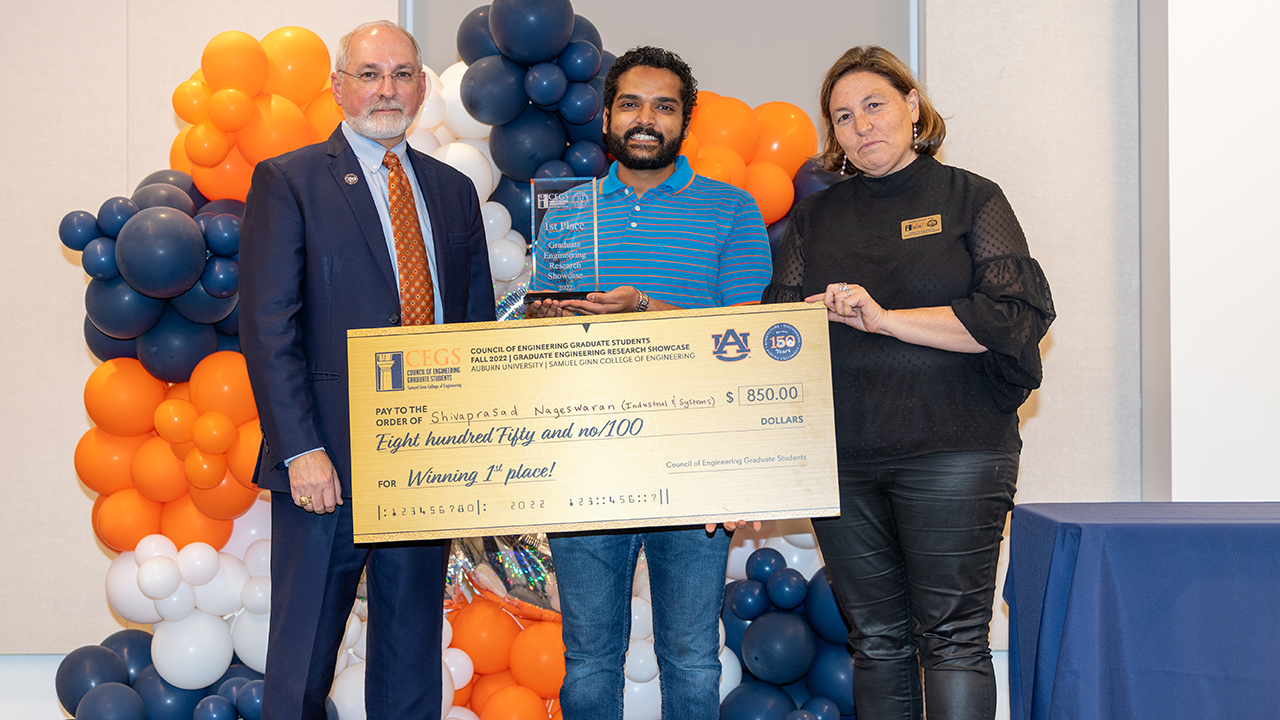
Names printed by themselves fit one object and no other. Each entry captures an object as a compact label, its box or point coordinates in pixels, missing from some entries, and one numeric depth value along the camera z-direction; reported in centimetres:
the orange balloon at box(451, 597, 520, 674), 281
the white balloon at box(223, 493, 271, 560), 288
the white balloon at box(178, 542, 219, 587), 270
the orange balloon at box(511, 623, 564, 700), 271
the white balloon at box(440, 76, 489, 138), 304
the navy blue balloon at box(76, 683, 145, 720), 267
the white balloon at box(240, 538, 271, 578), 277
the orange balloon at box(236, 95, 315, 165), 277
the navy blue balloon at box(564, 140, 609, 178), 290
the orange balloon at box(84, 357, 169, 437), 277
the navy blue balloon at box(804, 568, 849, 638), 283
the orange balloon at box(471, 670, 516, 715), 284
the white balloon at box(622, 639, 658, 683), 271
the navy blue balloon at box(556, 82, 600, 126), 284
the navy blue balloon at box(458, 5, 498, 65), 298
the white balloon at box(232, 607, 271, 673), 276
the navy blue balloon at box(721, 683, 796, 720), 279
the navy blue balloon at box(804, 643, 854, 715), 284
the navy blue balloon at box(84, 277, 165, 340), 265
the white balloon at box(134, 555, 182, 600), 266
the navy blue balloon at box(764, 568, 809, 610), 288
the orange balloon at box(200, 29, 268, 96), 276
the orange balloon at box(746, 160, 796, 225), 296
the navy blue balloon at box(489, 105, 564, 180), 288
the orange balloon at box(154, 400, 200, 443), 268
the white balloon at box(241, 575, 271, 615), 271
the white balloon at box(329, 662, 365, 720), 268
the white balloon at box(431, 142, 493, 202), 294
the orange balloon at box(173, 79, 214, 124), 281
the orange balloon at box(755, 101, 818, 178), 308
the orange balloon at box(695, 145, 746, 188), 290
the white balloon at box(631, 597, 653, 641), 275
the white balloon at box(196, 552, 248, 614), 274
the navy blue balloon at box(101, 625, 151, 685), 291
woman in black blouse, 183
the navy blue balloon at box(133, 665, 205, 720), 277
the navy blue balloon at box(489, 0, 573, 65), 274
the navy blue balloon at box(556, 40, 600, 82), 283
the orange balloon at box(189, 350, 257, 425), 265
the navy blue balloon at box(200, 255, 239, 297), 265
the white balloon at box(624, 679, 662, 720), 273
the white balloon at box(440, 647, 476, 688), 275
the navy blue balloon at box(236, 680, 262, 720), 266
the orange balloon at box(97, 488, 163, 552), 283
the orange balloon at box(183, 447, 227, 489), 266
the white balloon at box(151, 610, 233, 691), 274
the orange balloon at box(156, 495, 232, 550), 282
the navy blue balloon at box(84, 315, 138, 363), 287
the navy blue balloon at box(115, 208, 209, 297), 253
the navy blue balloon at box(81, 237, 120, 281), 265
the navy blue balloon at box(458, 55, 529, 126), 284
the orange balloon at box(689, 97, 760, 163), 302
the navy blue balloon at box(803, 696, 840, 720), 281
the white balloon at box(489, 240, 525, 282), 292
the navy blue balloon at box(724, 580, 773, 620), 292
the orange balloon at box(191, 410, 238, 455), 260
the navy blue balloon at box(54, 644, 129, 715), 278
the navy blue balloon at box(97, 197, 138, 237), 267
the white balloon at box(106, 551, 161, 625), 277
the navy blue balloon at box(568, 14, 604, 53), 294
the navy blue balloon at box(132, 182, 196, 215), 274
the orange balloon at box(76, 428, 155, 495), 284
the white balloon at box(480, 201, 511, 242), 296
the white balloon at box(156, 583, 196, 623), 272
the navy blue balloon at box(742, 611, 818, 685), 279
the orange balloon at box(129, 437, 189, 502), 278
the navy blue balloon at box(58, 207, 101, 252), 268
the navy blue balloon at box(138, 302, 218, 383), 273
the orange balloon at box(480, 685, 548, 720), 272
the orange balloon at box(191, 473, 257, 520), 271
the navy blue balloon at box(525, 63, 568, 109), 279
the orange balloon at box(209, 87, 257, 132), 271
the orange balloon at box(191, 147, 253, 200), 283
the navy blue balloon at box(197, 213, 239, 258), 264
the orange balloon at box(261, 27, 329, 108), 289
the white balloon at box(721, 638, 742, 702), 289
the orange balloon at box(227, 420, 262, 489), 258
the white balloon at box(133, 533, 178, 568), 273
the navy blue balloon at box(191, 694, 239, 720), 267
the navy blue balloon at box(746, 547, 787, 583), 298
